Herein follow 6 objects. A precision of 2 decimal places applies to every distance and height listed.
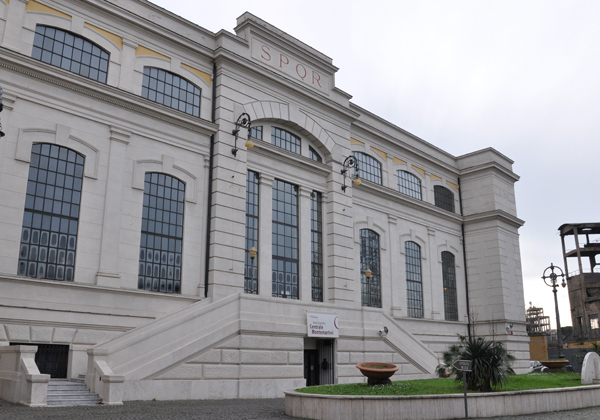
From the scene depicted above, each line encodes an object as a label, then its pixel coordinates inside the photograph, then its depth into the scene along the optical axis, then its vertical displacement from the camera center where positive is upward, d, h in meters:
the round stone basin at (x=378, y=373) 18.27 -0.76
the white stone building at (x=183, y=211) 20.08 +6.15
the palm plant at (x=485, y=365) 17.84 -0.48
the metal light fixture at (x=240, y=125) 26.45 +10.64
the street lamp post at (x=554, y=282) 33.56 +4.15
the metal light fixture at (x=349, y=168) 31.86 +10.27
